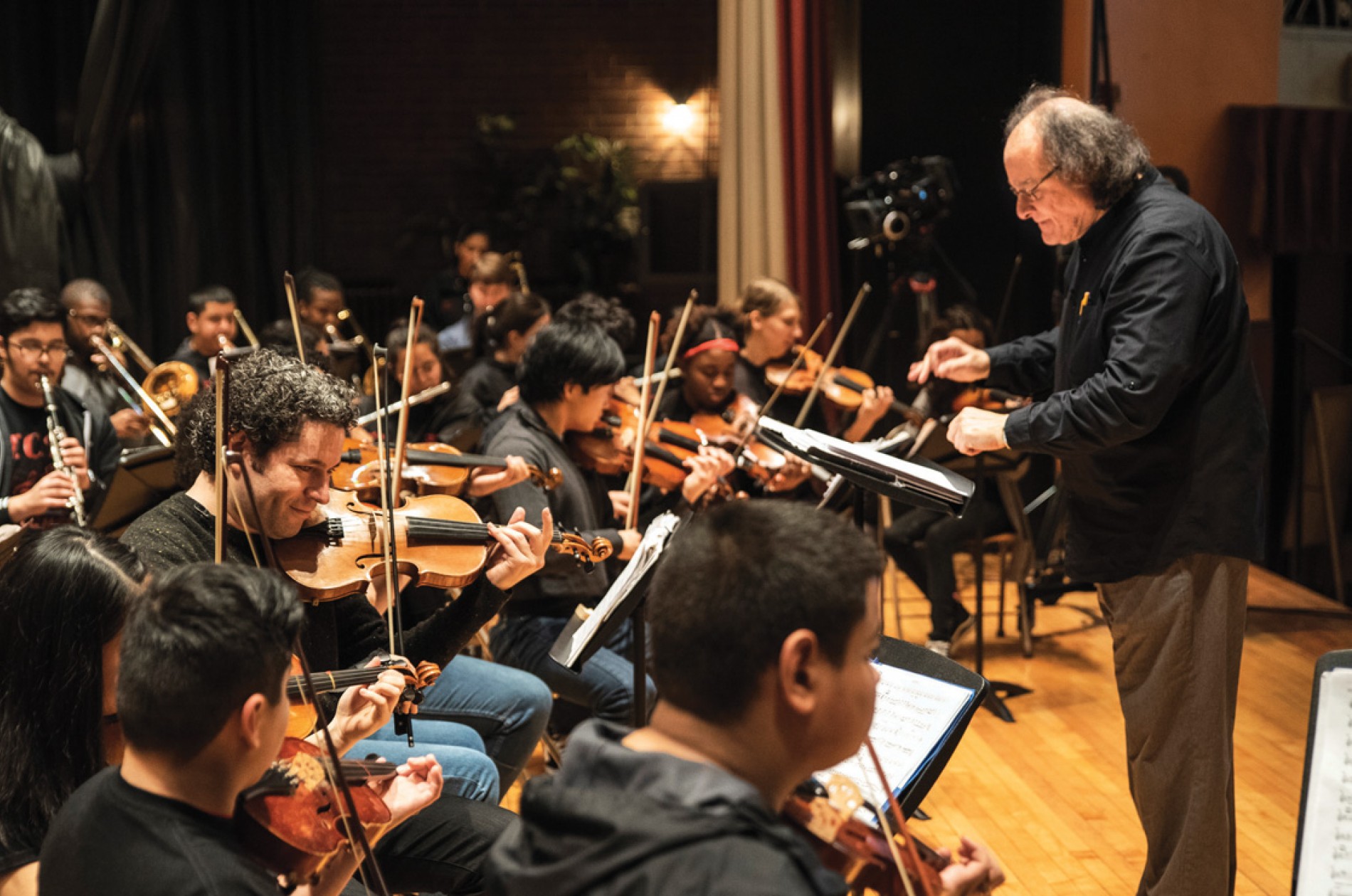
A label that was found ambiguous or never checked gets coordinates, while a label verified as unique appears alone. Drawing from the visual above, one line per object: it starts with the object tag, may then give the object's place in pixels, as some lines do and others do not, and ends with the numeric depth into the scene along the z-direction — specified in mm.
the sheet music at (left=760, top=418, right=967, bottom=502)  2070
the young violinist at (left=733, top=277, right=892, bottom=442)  4430
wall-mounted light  9008
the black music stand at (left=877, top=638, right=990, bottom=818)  1793
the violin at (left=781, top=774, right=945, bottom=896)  1217
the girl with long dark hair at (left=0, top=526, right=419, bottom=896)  1520
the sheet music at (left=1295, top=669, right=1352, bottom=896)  1451
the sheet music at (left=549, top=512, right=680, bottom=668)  2082
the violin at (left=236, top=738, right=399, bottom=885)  1379
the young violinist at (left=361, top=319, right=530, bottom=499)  4496
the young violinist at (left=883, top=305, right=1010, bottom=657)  4207
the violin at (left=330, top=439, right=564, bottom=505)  3143
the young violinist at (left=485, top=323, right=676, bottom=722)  2941
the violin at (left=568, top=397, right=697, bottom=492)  3348
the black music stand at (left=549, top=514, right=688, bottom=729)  2072
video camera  4992
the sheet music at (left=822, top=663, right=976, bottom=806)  1816
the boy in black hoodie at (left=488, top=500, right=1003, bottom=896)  1010
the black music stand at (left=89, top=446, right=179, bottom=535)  2887
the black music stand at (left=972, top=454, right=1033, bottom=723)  3791
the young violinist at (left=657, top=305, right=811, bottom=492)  4203
